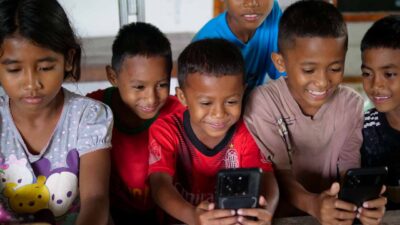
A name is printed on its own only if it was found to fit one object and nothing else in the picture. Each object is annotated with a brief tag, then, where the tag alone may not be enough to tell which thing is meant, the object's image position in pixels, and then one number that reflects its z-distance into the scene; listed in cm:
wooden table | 105
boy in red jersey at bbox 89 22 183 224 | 132
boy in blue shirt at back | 154
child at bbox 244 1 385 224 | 123
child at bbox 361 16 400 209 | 131
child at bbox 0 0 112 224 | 102
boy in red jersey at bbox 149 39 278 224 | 116
